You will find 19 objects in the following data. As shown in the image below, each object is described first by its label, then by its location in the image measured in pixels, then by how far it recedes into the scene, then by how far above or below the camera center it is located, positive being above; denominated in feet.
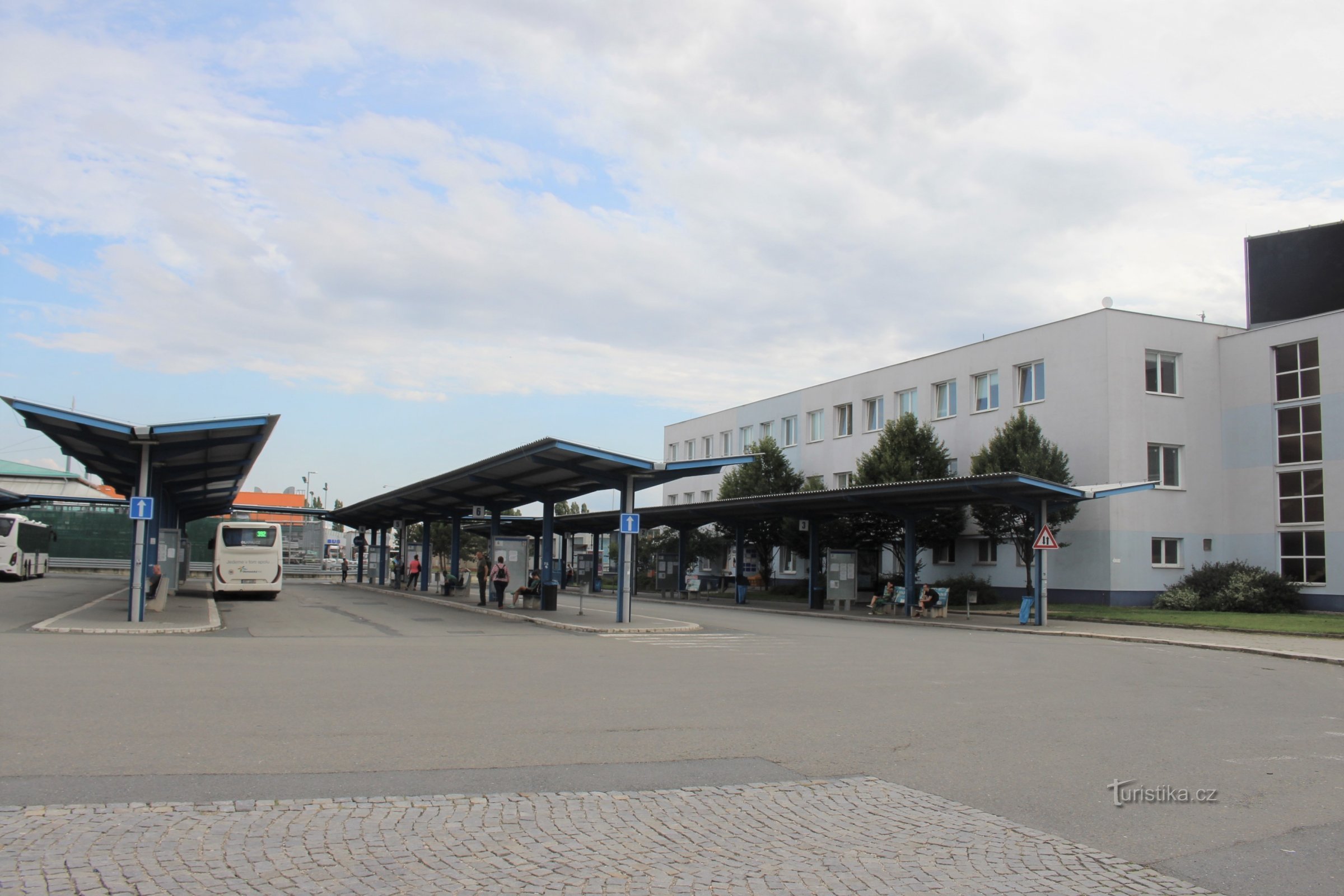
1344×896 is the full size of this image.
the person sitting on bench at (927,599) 109.60 -6.15
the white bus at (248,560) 114.11 -3.22
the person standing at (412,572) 151.12 -5.73
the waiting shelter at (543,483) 86.94 +5.37
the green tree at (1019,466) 118.62 +8.82
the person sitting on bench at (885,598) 123.24 -7.32
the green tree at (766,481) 172.04 +9.56
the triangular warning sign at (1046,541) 90.84 +0.11
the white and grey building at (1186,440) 116.37 +12.31
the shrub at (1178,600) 111.55 -6.06
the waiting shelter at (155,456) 72.23 +6.60
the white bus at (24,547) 138.00 -2.70
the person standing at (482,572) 110.11 -4.04
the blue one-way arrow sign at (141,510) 71.15 +1.35
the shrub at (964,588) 132.67 -6.08
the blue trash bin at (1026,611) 96.22 -6.43
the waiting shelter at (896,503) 93.66 +4.03
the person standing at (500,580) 102.63 -4.56
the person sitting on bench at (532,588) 109.50 -5.72
